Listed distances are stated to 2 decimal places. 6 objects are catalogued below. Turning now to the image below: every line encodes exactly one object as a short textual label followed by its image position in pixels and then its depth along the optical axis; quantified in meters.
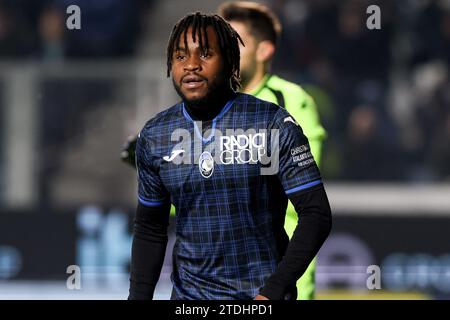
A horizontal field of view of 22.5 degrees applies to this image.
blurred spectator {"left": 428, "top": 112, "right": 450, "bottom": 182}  11.16
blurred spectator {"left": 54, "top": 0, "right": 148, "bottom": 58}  11.38
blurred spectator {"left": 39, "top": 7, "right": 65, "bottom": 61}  11.31
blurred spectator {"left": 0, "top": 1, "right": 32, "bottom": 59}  11.30
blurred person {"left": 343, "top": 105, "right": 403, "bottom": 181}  11.08
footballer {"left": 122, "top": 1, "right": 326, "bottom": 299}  5.32
